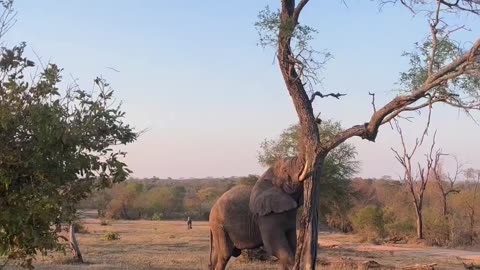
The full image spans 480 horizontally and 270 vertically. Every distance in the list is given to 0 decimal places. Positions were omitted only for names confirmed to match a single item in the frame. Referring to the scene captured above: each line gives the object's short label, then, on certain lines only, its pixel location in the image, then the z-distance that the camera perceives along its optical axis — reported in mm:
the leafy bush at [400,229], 41969
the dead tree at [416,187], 39688
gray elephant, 14438
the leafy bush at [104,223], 49725
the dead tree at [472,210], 38188
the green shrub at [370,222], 41688
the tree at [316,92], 12023
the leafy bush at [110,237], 32688
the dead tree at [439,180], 40488
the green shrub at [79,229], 38266
